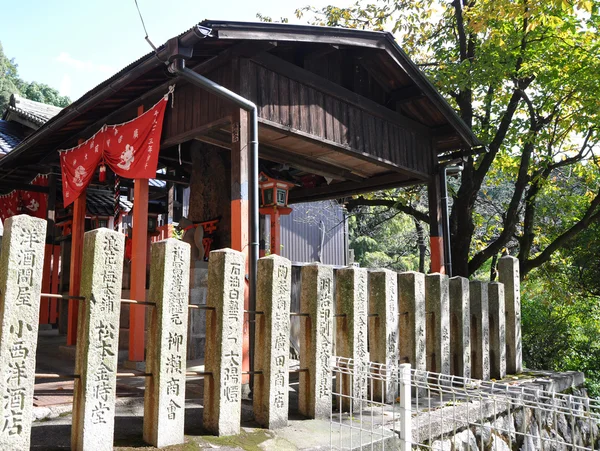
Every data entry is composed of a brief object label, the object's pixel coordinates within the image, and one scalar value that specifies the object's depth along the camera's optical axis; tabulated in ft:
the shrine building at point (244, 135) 22.25
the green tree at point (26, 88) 119.09
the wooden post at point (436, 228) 33.53
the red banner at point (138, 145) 26.61
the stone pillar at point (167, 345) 13.62
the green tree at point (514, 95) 35.88
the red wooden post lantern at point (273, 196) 35.58
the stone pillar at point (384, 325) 20.36
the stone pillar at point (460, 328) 24.29
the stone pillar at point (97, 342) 12.27
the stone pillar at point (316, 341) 17.67
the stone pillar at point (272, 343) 16.17
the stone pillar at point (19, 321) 10.98
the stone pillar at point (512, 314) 27.99
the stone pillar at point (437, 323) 22.90
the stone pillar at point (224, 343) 14.89
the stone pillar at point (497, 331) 26.55
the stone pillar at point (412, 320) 21.72
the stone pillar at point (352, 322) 19.26
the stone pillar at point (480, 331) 25.35
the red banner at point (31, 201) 44.80
